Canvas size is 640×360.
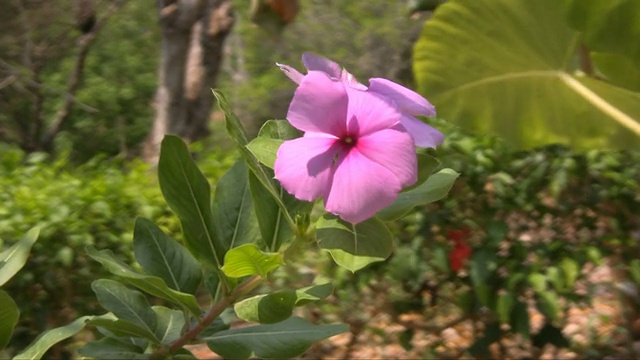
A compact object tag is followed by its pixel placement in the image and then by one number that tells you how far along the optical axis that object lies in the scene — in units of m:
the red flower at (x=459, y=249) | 1.08
